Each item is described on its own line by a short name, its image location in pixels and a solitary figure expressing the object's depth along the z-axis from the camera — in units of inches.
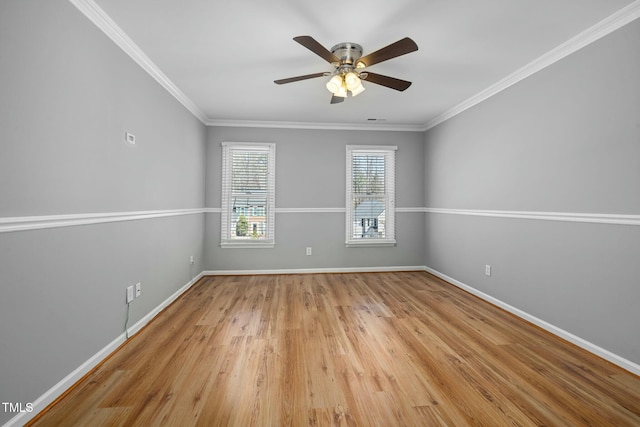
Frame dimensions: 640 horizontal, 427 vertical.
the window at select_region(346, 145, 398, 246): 193.8
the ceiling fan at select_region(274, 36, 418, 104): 89.7
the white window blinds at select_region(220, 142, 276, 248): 183.8
